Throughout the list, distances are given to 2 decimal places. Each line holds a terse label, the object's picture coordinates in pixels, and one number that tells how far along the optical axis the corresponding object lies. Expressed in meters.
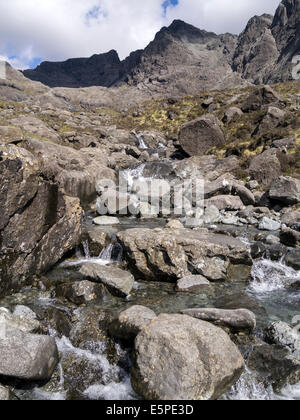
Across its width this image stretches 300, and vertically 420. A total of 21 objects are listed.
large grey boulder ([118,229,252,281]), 11.05
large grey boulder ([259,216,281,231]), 17.80
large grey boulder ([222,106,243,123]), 43.84
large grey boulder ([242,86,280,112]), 43.88
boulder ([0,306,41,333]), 7.09
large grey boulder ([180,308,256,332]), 7.77
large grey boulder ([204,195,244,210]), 22.08
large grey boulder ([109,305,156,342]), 7.20
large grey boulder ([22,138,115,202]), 21.19
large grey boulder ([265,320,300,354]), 7.35
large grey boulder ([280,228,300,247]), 14.51
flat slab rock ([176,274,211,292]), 10.47
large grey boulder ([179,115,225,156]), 36.00
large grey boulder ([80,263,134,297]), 9.95
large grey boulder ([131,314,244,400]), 5.68
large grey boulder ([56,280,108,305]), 9.41
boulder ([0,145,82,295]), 9.51
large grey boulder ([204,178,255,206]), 23.08
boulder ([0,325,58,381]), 5.95
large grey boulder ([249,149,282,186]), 25.73
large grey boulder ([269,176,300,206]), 20.47
